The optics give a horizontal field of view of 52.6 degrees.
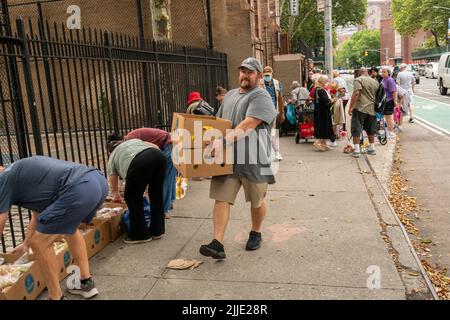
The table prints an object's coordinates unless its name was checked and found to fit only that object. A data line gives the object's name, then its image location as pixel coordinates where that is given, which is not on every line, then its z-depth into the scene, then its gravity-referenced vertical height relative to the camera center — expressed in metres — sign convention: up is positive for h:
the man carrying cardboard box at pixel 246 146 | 4.27 -0.64
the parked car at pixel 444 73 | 23.41 -0.50
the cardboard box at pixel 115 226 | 4.94 -1.50
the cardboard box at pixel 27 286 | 3.34 -1.44
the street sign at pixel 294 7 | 28.15 +4.12
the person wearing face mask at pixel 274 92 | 8.96 -0.31
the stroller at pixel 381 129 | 10.88 -1.51
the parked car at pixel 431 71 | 43.72 -0.65
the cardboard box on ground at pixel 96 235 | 4.46 -1.46
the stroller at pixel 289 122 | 11.95 -1.25
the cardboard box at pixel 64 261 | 3.96 -1.49
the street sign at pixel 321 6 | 15.57 +2.25
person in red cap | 7.17 -0.39
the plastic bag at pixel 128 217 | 5.05 -1.45
